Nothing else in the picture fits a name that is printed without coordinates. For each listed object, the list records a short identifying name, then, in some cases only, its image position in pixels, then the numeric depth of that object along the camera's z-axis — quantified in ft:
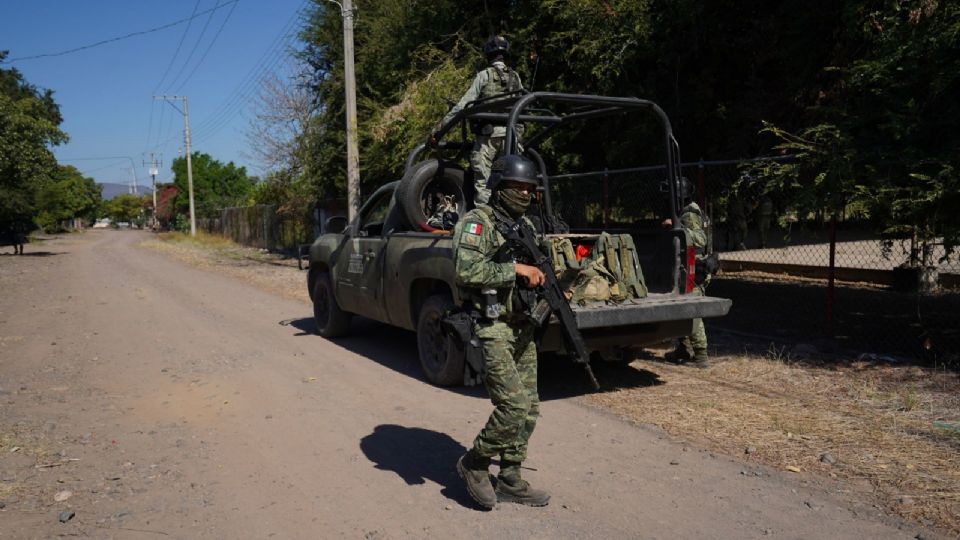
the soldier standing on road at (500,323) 11.85
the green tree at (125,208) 430.61
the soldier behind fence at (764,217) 40.06
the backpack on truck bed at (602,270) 18.45
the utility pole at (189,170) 141.79
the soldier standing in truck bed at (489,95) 22.15
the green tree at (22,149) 74.64
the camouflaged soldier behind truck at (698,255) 22.26
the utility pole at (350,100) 48.21
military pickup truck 18.49
